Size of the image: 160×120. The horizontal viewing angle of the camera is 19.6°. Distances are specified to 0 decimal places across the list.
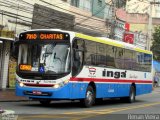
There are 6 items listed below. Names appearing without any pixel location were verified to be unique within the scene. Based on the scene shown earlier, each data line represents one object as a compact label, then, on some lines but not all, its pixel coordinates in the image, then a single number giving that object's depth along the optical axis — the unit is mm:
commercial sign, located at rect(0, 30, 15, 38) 27197
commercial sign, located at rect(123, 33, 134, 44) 46981
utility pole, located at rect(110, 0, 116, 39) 43181
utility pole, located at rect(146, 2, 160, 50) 45006
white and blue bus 18250
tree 62375
